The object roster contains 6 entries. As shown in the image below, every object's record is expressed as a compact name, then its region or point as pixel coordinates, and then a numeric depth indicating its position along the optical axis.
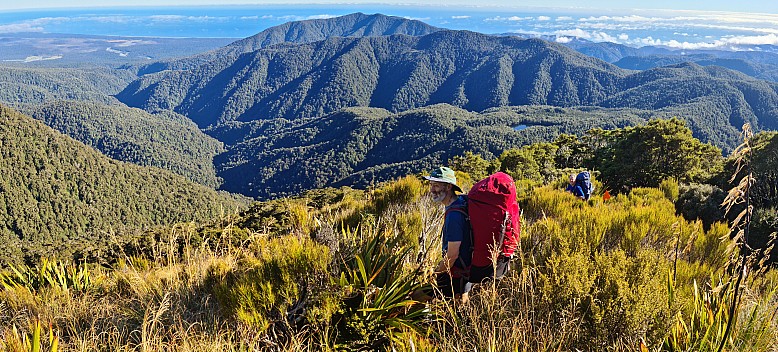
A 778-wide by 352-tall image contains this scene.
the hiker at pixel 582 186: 5.82
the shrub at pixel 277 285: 2.10
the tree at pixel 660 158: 13.50
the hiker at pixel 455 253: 2.40
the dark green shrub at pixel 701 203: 5.71
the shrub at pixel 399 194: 4.93
